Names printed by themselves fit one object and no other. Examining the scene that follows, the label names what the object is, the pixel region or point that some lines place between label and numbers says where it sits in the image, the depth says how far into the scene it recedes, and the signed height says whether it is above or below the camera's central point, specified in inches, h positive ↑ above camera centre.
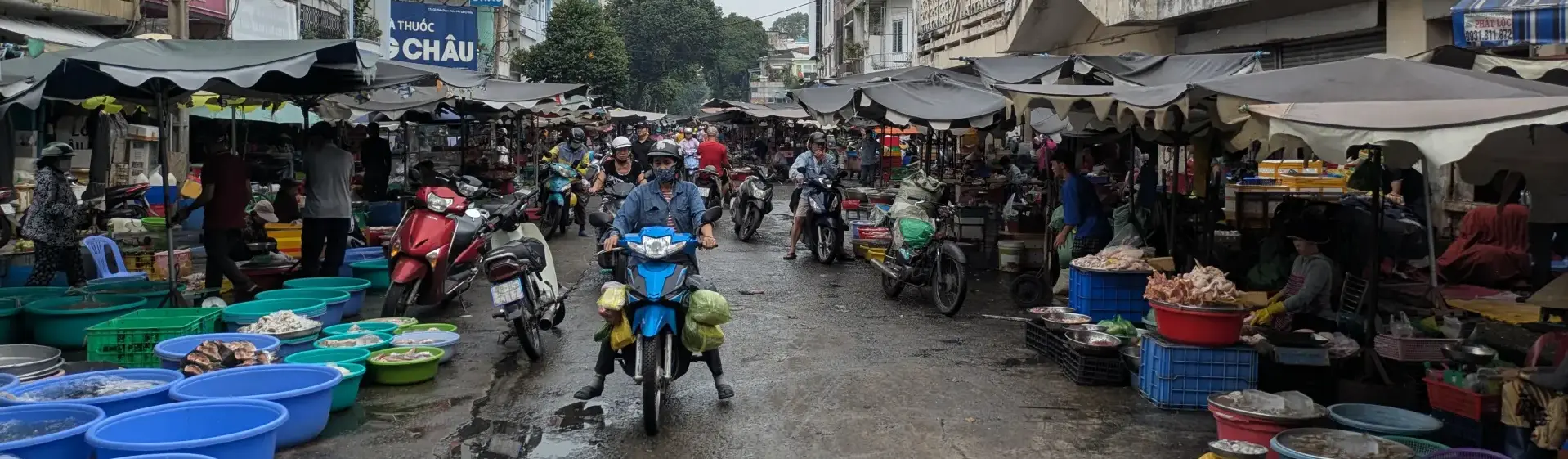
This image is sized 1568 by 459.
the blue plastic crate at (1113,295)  337.4 -28.3
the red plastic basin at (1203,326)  253.1 -28.3
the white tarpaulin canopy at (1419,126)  165.6 +13.2
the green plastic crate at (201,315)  284.7 -31.2
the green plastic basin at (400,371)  272.2 -43.4
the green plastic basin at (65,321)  303.1 -35.2
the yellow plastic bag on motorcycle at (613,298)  234.2 -21.2
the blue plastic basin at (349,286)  358.0 -29.3
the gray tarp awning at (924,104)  438.0 +41.5
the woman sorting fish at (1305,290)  286.5 -22.3
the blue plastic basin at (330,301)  325.4 -31.2
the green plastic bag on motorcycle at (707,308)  238.7 -23.6
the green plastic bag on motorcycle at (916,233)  428.1 -12.6
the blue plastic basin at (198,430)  170.2 -39.0
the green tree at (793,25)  6884.8 +1133.7
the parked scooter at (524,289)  297.3 -25.5
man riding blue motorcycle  235.6 -8.6
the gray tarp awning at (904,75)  563.8 +64.8
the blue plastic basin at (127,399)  199.8 -37.7
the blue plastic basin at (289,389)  213.9 -38.7
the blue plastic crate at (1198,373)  257.0 -39.2
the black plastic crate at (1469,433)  202.1 -42.2
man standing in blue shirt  396.2 -3.9
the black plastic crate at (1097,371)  282.8 -43.0
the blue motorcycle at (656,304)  231.0 -22.7
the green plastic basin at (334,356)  262.8 -38.4
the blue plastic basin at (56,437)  167.6 -38.2
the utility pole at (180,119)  645.3 +46.3
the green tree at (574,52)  1905.8 +250.2
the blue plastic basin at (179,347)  243.9 -34.7
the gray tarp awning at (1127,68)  374.3 +48.2
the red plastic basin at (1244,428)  211.9 -43.2
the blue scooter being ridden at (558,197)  661.3 +0.1
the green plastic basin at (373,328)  303.9 -36.8
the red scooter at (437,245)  336.2 -15.3
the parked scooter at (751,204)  657.6 -2.8
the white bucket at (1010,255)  481.4 -23.3
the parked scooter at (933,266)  394.6 -24.6
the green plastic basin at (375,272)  423.2 -29.5
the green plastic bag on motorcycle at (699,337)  239.9 -30.0
